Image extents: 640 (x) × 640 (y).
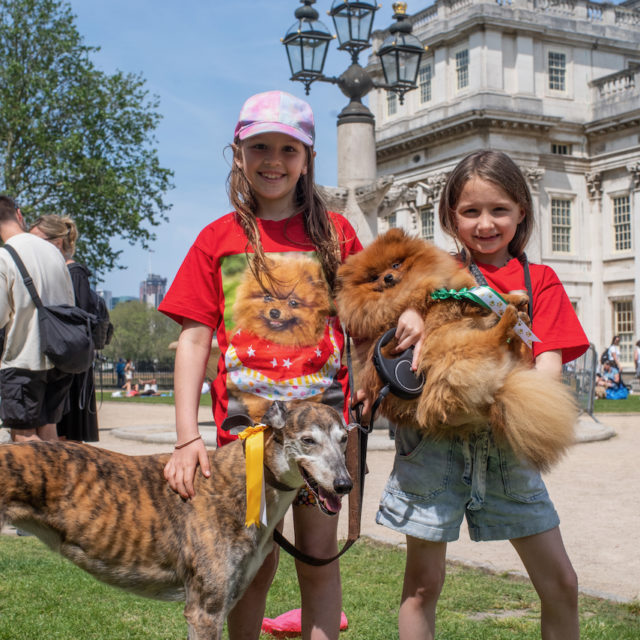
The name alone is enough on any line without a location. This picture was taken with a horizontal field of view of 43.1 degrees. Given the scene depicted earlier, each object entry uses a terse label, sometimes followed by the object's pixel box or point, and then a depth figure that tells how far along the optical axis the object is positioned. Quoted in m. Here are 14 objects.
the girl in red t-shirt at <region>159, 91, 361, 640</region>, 3.47
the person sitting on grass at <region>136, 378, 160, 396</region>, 37.34
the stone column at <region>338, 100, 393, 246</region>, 13.70
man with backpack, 6.10
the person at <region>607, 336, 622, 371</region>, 30.33
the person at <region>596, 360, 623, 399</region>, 28.48
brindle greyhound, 3.11
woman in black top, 7.05
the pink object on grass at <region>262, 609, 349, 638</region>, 4.66
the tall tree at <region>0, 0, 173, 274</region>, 37.78
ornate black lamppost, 13.55
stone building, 43.94
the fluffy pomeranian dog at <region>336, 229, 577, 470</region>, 3.12
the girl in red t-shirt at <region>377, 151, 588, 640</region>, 3.37
